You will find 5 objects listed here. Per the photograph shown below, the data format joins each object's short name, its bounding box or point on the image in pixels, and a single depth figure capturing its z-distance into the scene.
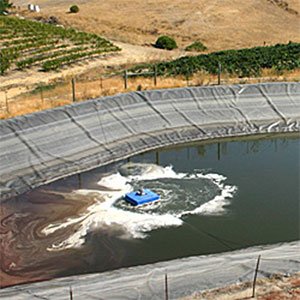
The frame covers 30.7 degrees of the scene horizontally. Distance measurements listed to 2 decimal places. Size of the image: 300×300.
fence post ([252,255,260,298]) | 11.94
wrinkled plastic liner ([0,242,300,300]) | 12.16
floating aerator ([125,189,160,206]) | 17.64
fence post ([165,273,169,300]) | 11.73
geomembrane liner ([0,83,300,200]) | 20.22
